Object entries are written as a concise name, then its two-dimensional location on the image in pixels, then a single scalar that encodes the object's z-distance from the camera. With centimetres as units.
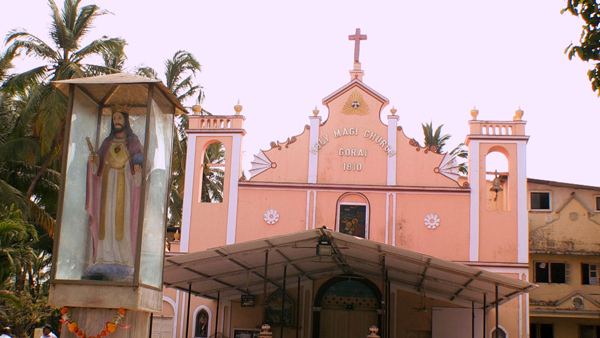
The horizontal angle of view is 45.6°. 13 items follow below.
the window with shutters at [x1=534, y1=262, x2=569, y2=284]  2494
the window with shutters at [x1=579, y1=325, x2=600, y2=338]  2492
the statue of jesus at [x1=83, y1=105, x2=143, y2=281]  1067
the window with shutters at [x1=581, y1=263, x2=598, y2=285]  2495
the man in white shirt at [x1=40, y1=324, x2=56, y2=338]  1268
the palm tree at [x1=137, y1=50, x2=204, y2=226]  2931
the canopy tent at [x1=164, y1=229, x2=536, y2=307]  1433
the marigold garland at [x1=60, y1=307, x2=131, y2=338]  1016
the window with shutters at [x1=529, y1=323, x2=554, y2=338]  2514
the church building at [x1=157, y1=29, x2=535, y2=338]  2025
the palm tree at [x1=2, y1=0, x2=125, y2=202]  2141
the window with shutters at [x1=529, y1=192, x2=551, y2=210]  2573
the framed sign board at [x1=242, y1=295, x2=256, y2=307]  1891
